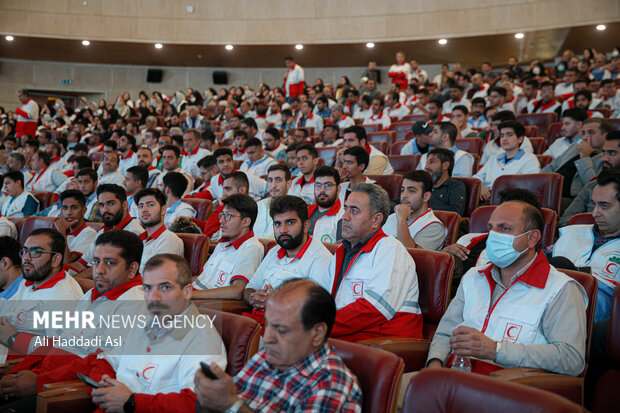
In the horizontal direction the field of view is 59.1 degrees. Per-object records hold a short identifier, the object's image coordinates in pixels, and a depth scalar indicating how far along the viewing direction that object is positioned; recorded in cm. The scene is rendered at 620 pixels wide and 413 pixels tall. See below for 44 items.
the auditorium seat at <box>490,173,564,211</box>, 362
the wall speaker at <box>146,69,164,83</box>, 1589
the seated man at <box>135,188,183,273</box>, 348
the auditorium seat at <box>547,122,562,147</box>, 590
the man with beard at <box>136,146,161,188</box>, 663
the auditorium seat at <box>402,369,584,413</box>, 124
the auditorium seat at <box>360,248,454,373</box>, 235
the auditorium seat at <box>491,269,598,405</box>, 167
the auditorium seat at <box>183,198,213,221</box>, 466
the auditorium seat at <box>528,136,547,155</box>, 550
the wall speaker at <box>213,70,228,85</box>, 1584
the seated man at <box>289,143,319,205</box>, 482
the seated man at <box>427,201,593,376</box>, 181
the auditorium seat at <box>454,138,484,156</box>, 544
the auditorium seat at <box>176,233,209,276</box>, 346
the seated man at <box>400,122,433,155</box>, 569
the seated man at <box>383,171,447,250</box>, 315
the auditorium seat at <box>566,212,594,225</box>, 280
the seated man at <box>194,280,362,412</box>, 146
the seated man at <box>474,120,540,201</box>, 457
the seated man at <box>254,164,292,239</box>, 424
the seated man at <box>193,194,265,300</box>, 310
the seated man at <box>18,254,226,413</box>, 177
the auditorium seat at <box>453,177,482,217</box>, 405
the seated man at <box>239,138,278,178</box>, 613
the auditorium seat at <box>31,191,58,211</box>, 577
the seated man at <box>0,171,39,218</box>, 562
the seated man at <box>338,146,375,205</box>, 440
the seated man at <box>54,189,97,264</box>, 414
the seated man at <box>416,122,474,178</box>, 482
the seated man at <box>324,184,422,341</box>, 230
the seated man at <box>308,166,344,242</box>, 371
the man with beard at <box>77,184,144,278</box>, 400
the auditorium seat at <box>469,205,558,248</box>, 309
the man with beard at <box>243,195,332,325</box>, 274
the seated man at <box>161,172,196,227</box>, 469
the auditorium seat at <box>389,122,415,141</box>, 743
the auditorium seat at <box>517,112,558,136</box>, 671
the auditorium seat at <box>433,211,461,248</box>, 331
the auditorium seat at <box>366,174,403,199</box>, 434
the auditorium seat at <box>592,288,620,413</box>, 187
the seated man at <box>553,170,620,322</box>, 243
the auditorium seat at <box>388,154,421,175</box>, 530
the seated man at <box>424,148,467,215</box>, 396
